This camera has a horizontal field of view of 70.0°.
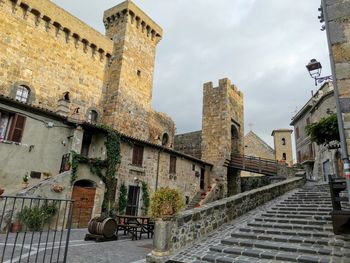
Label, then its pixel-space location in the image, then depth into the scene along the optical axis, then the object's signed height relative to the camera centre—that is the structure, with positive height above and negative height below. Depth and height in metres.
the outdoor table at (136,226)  8.65 -1.02
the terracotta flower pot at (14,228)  8.82 -1.32
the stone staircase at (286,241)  5.14 -0.85
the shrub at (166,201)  6.55 -0.09
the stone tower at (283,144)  37.84 +8.86
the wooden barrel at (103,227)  7.72 -0.99
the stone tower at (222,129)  21.25 +6.29
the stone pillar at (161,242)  5.38 -0.95
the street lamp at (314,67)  8.22 +4.42
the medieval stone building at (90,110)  10.99 +5.84
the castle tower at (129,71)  18.20 +9.60
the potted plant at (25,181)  10.30 +0.34
